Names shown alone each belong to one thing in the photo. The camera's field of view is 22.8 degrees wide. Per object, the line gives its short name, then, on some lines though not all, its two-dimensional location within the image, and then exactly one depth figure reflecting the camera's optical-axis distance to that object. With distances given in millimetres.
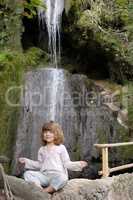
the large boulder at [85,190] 3471
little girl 3645
